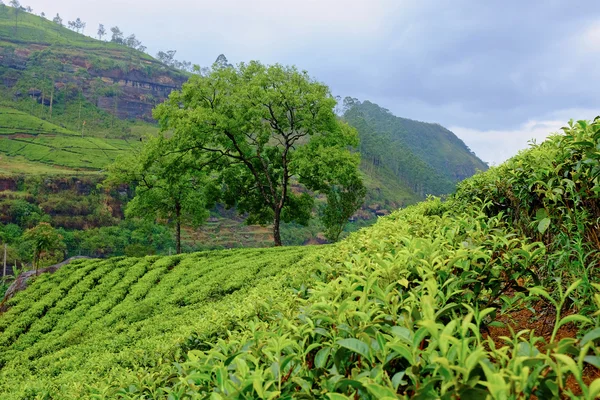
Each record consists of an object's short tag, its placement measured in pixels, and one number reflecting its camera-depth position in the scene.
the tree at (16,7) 149.25
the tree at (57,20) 156.38
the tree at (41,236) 21.78
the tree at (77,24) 156.60
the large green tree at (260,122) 18.36
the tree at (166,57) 157.25
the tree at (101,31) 152.75
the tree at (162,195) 24.39
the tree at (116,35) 152.75
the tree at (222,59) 116.08
